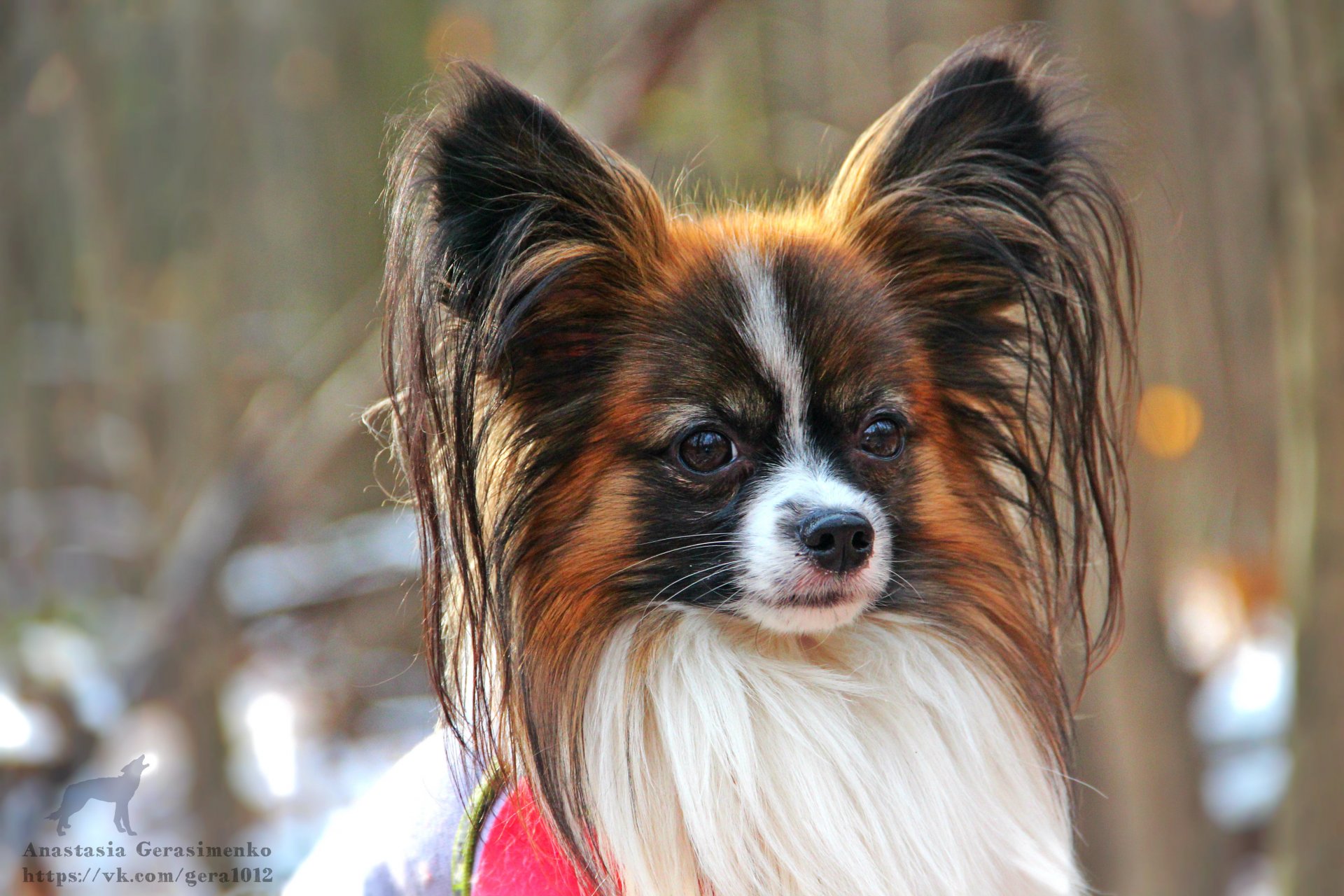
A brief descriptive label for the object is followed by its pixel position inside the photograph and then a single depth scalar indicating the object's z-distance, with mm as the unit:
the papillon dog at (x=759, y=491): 2081
